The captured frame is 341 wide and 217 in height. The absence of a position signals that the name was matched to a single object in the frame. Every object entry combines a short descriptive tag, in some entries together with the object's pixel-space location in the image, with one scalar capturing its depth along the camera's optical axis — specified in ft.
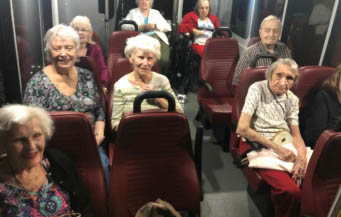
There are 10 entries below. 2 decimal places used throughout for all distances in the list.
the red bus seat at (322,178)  4.98
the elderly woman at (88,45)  9.31
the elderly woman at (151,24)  12.39
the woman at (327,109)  7.06
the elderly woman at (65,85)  6.13
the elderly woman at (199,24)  14.13
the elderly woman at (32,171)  4.05
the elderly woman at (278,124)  6.07
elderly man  9.06
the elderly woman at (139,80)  6.67
